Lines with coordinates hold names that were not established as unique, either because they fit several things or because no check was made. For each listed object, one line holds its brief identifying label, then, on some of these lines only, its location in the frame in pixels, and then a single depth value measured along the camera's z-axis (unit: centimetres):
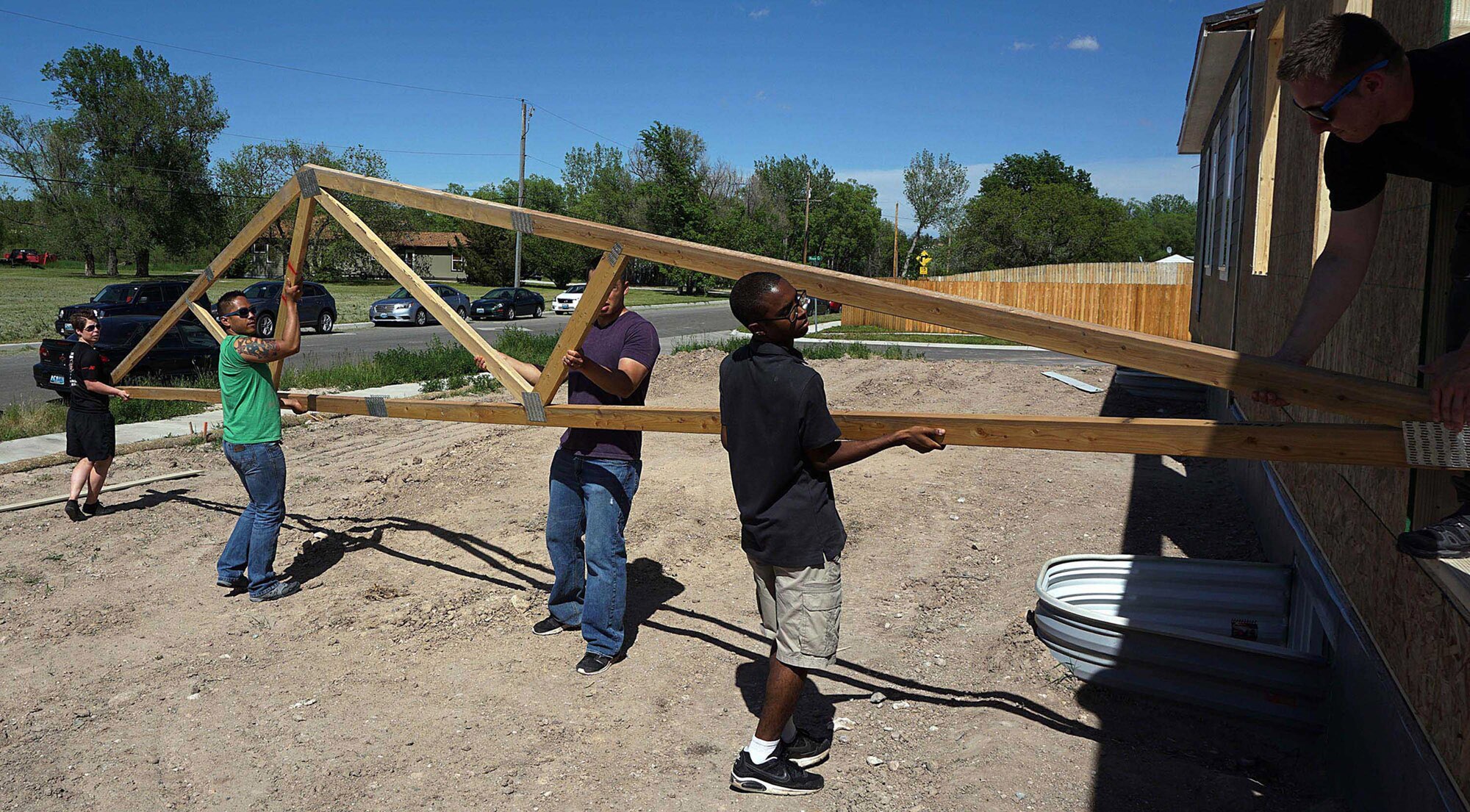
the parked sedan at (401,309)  3234
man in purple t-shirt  450
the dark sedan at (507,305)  3619
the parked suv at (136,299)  2034
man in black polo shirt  330
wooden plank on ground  760
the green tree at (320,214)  6031
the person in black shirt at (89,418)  754
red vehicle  7506
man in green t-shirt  552
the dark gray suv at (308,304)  2650
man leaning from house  219
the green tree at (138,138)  5512
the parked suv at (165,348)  1473
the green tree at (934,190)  8581
